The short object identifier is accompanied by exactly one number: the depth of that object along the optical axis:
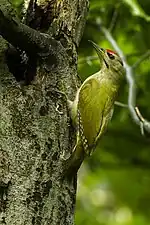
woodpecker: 7.92
